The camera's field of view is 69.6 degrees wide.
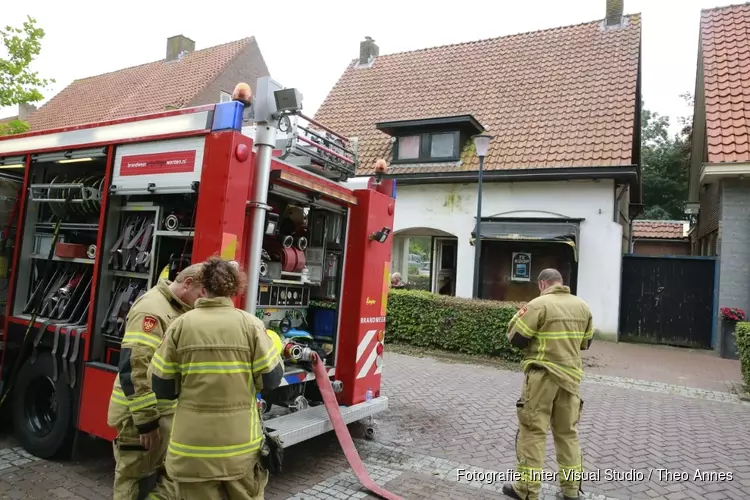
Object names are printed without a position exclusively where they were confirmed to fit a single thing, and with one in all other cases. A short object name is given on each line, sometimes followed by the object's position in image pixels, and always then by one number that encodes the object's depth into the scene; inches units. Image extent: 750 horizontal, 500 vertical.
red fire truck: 154.3
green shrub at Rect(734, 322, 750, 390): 306.7
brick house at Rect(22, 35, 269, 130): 900.0
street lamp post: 416.2
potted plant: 422.9
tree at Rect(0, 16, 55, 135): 511.2
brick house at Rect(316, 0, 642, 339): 502.3
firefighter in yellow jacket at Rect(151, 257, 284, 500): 99.7
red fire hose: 159.9
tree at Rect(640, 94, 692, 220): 1202.0
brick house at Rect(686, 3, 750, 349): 425.4
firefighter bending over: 115.3
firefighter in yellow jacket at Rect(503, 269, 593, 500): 159.2
